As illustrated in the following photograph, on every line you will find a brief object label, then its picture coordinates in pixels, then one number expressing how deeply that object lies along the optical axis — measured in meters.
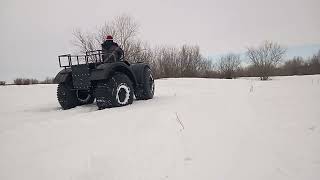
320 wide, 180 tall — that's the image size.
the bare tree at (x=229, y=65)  48.34
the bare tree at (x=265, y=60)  43.12
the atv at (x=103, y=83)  7.81
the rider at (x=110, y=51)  8.99
